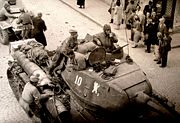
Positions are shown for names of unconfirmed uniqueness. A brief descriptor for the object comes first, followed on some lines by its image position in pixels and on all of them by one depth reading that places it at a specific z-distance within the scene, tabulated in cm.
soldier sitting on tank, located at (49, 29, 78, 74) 1152
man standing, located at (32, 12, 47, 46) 1566
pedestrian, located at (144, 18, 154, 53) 1634
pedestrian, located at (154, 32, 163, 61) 1506
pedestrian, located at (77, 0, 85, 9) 2187
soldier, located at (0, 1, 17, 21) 1728
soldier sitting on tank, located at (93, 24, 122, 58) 1223
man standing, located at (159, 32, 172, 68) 1488
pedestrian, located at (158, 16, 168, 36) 1529
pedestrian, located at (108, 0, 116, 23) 1945
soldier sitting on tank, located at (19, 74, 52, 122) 1077
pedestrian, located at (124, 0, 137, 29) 1850
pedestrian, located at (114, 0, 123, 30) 1892
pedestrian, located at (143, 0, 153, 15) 1844
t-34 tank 980
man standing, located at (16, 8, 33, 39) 1563
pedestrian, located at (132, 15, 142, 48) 1670
